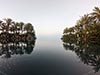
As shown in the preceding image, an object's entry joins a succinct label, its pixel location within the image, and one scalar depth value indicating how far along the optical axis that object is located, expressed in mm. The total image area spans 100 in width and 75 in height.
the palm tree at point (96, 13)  21388
